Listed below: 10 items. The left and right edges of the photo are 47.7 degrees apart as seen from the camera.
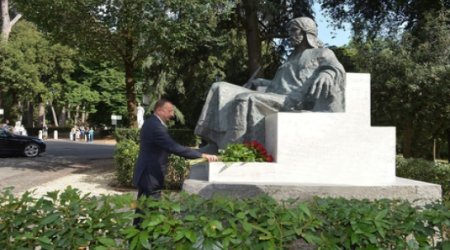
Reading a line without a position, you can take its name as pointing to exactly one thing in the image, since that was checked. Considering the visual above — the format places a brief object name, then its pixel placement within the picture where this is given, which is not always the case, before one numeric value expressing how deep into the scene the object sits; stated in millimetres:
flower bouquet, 5148
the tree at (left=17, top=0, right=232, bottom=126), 14172
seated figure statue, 5633
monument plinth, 5094
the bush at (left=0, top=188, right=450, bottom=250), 2438
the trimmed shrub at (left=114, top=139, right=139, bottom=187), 12623
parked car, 20844
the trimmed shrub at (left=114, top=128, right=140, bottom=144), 15453
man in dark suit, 4645
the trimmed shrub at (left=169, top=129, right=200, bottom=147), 22984
